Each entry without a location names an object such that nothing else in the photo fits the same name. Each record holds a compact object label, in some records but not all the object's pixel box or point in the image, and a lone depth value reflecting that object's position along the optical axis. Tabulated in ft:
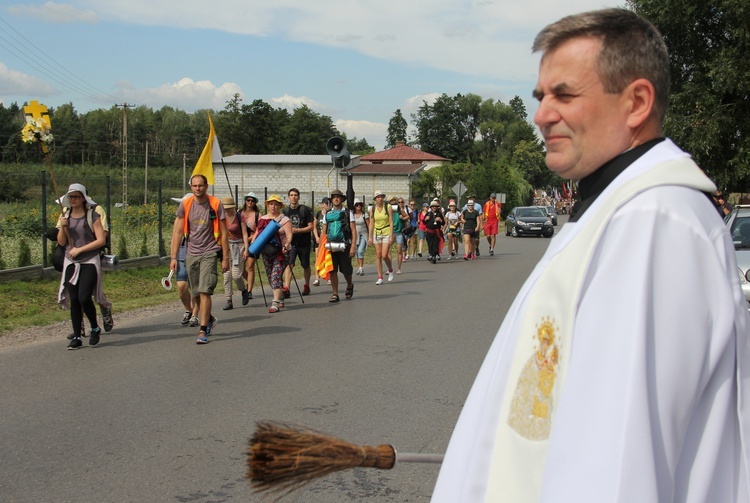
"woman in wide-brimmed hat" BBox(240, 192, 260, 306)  45.85
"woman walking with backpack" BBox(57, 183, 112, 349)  30.55
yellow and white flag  48.32
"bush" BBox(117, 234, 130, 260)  56.65
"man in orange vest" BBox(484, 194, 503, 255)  85.81
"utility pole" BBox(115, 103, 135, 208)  174.50
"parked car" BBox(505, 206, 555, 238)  132.26
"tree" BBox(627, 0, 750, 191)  80.02
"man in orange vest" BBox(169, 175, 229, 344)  32.09
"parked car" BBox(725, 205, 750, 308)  33.10
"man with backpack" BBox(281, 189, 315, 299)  46.09
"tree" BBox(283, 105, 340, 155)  357.41
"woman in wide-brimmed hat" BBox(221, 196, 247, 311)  42.47
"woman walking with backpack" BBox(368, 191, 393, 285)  55.93
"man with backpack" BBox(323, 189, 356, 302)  44.29
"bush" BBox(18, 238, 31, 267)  46.83
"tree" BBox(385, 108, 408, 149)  530.27
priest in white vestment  4.18
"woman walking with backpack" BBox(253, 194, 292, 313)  40.50
